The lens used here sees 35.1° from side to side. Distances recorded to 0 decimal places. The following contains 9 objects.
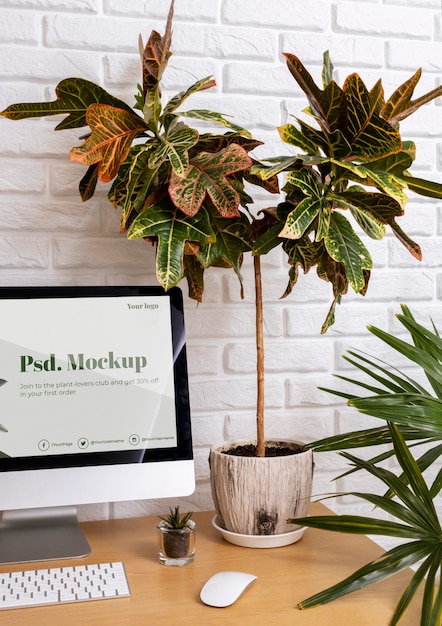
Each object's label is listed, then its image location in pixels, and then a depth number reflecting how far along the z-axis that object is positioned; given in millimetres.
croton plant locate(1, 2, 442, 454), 1126
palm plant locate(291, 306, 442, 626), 1010
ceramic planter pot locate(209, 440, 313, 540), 1243
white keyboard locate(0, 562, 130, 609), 1034
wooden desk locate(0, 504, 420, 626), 985
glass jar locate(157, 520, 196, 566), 1176
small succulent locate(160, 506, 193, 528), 1187
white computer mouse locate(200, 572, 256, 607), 1019
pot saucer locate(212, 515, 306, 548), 1253
